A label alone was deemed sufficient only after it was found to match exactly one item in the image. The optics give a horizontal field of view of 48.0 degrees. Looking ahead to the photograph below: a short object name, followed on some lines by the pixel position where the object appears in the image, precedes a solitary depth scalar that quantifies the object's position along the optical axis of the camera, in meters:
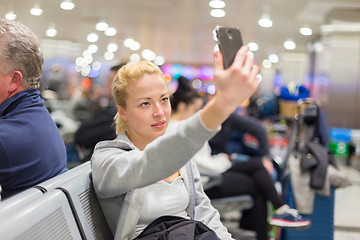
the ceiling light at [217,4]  8.21
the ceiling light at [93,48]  13.67
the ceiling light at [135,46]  15.12
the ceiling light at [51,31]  8.51
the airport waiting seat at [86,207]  1.35
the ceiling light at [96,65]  21.00
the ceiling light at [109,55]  17.66
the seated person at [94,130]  3.04
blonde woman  0.99
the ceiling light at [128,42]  14.00
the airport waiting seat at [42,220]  0.92
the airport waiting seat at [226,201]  3.36
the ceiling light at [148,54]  17.60
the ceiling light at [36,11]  7.06
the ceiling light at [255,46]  14.09
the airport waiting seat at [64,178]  1.31
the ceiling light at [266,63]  20.02
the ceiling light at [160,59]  21.38
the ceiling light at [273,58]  17.76
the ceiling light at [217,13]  9.02
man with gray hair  1.42
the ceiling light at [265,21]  9.86
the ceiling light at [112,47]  14.69
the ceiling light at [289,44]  14.01
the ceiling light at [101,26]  10.45
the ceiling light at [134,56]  19.00
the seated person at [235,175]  3.56
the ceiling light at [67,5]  7.44
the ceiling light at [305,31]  11.60
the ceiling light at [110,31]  11.47
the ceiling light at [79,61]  16.08
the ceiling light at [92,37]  11.66
